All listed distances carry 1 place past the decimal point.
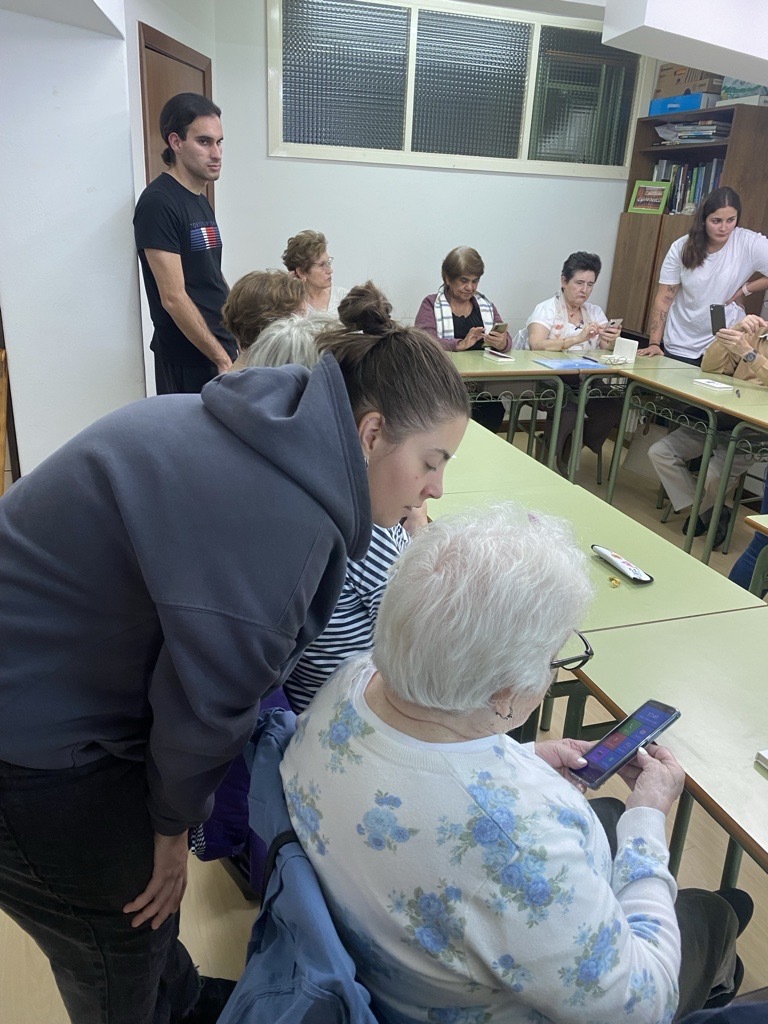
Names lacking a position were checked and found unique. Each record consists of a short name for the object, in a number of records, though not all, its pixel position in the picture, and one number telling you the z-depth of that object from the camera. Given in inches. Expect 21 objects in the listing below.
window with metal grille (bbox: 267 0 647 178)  169.8
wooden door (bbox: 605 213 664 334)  193.6
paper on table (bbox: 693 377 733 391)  137.6
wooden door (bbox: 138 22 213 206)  132.0
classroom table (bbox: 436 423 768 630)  62.3
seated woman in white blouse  163.3
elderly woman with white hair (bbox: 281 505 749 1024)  28.2
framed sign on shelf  190.2
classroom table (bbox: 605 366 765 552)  129.0
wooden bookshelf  164.4
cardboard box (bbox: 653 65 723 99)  175.2
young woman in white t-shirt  156.0
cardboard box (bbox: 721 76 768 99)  161.6
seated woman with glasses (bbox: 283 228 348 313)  127.6
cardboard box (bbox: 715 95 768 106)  161.5
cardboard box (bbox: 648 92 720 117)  174.7
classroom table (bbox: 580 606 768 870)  42.1
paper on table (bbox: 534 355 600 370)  151.2
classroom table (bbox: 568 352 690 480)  151.2
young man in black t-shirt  114.5
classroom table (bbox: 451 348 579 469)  144.6
